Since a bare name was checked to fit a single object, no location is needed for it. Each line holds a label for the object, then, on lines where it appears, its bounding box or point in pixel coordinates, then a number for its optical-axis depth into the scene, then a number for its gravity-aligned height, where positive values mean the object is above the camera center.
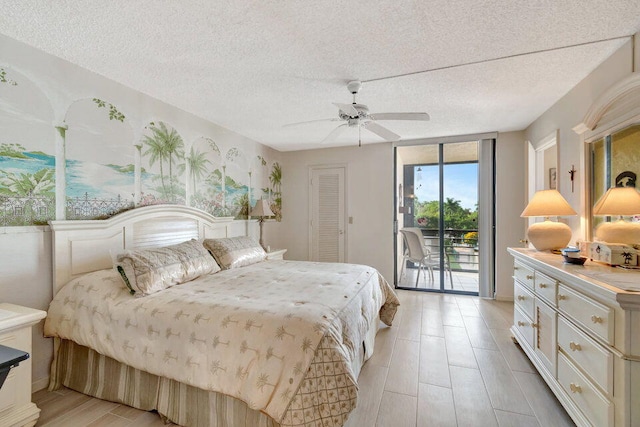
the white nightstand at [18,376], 1.52 -0.94
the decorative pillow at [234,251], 2.86 -0.43
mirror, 1.74 +0.34
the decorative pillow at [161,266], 1.95 -0.42
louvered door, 4.94 -0.06
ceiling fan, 2.26 +0.81
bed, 1.37 -0.72
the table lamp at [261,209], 4.09 +0.04
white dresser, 1.21 -0.67
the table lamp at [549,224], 2.30 -0.10
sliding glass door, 4.38 -0.02
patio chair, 4.51 -0.66
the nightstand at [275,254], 3.92 -0.62
